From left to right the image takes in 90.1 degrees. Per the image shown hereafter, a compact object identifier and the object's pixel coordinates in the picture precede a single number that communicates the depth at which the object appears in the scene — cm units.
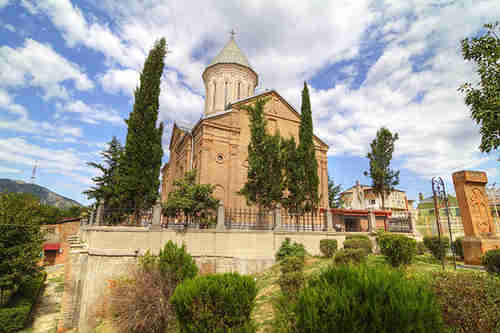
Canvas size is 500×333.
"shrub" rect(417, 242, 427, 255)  1218
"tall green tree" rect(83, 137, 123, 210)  1228
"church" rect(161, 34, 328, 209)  1936
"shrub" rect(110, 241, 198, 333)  720
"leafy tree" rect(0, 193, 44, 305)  1066
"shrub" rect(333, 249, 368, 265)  820
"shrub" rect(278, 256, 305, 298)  646
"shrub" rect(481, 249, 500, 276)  657
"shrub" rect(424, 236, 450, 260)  1055
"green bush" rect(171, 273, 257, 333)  467
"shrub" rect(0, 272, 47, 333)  1047
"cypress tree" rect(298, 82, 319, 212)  1460
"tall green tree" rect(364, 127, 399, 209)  2309
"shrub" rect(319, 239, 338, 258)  1226
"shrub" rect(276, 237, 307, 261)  1159
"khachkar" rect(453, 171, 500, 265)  915
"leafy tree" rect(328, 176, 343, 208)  3403
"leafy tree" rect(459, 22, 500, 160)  809
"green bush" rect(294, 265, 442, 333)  280
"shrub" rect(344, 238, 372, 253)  1194
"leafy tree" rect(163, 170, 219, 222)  1182
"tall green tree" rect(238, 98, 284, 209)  1340
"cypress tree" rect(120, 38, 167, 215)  1243
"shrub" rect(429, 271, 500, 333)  377
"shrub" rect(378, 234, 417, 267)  782
